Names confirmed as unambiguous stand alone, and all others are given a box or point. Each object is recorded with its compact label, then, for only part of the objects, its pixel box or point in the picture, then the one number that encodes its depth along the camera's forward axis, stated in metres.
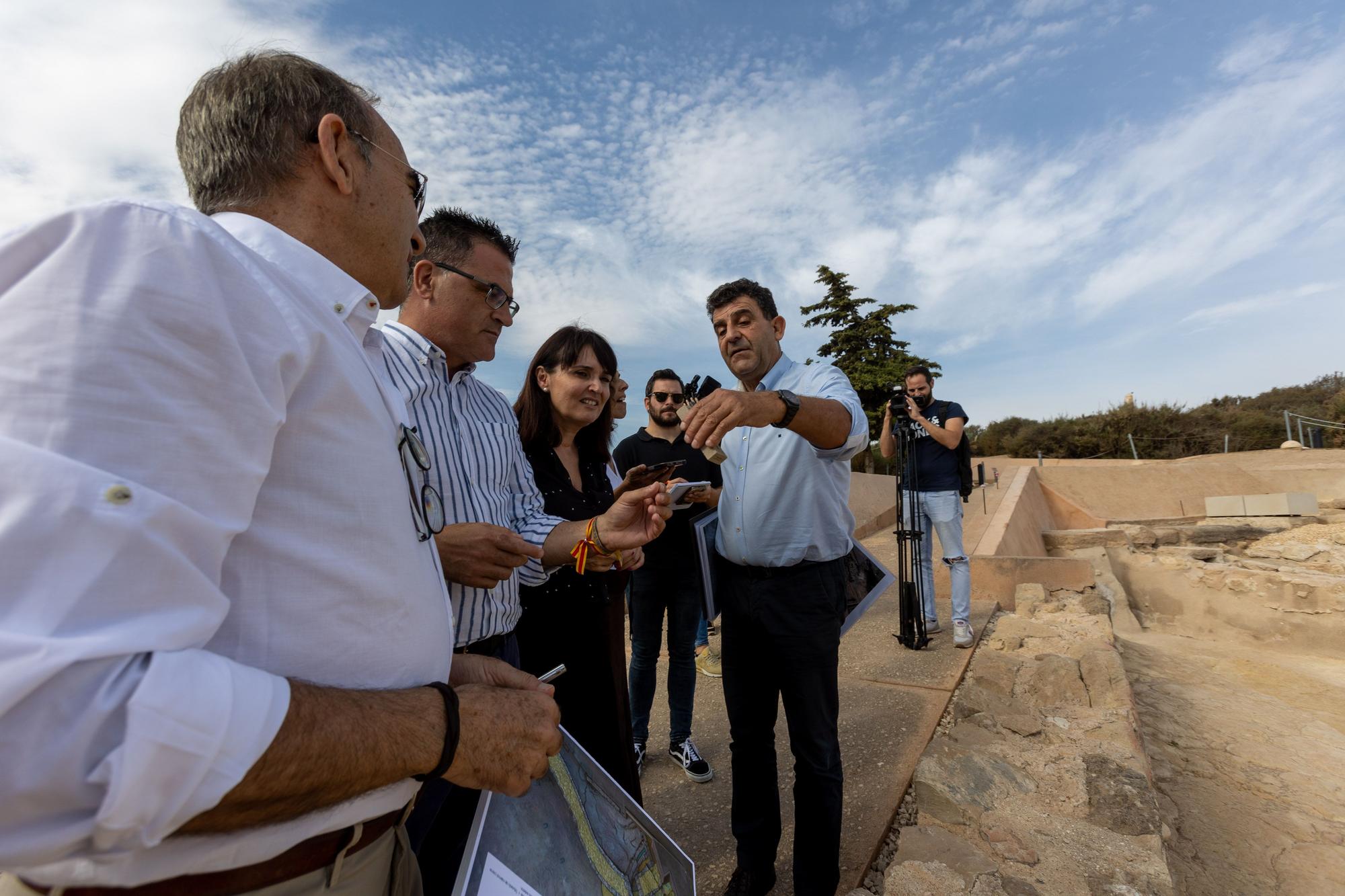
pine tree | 26.02
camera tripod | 4.93
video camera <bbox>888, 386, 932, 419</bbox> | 5.08
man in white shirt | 0.54
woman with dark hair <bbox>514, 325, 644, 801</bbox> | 2.31
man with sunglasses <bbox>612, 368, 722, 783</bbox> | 3.42
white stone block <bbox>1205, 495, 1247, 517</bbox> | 12.50
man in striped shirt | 1.72
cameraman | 5.04
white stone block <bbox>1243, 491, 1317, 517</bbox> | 11.59
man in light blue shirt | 2.22
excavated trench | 2.84
